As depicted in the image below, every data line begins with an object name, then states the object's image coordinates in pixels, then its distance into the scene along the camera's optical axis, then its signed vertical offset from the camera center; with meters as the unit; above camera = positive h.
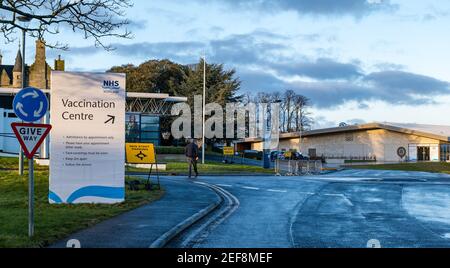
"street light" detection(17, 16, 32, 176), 20.64 +3.43
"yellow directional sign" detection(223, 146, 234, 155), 53.55 -0.29
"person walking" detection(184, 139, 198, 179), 28.33 -0.23
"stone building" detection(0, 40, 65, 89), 70.19 +9.28
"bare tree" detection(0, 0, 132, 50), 18.61 +4.10
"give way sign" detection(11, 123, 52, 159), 10.12 +0.19
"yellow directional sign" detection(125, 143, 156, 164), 21.02 -0.22
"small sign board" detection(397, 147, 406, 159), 76.30 -0.53
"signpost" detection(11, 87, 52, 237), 10.14 +0.37
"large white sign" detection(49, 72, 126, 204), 15.76 +0.29
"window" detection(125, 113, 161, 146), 59.03 +1.98
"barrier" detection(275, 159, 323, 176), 41.38 -1.50
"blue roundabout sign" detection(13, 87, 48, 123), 10.26 +0.74
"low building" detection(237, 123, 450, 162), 75.38 +0.68
